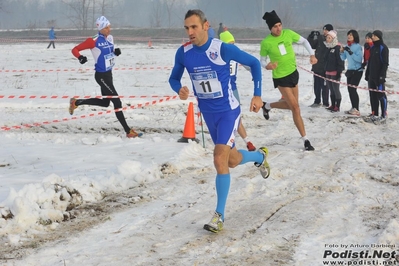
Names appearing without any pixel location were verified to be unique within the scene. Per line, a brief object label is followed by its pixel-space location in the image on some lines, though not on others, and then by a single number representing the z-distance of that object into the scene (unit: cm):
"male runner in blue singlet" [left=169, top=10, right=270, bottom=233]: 555
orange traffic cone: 942
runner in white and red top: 984
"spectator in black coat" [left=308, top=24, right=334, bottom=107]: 1371
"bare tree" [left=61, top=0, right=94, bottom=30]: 7541
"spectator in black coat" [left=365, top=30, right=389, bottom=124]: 1140
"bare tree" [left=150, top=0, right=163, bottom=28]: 9143
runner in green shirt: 924
